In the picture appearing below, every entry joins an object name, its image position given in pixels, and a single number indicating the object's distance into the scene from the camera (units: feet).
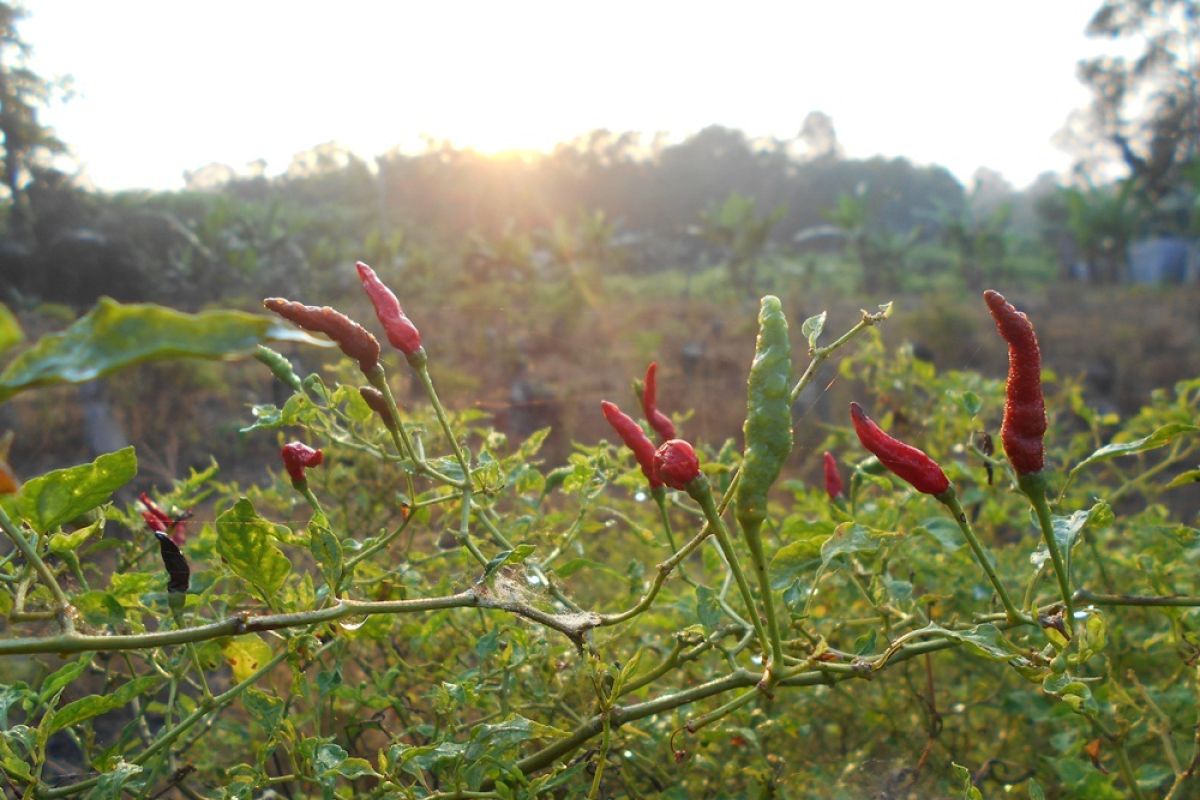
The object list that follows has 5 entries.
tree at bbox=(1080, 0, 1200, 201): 48.43
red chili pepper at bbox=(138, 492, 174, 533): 1.06
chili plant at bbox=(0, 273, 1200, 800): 0.74
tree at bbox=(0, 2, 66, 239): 29.45
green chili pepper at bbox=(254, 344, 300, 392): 0.82
